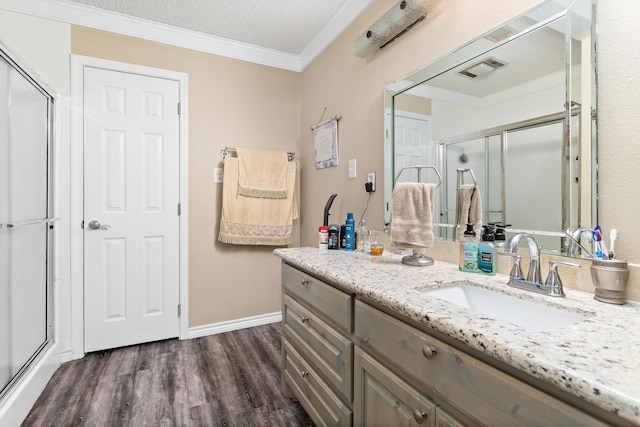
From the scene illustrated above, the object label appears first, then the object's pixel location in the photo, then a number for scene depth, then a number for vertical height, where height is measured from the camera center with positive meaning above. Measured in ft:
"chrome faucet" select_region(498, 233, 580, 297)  3.19 -0.66
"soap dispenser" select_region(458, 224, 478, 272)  4.14 -0.53
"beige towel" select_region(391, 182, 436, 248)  4.51 -0.04
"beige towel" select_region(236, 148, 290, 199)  8.75 +1.13
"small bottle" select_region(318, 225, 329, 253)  6.39 -0.53
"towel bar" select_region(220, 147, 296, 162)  8.87 +1.73
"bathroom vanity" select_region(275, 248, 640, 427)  1.76 -1.07
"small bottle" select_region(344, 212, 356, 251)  6.19 -0.43
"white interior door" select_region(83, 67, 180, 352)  7.58 +0.09
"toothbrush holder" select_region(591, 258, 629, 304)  2.89 -0.62
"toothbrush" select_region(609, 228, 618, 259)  3.05 -0.26
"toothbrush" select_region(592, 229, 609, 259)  3.08 -0.32
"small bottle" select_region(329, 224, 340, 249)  6.32 -0.52
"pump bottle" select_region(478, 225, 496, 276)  4.02 -0.54
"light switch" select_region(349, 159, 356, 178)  7.16 +1.02
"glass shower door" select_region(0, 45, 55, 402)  5.07 -0.18
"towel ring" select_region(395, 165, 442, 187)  5.15 +0.75
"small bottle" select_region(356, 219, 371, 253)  6.15 -0.50
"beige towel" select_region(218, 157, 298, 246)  8.59 -0.08
